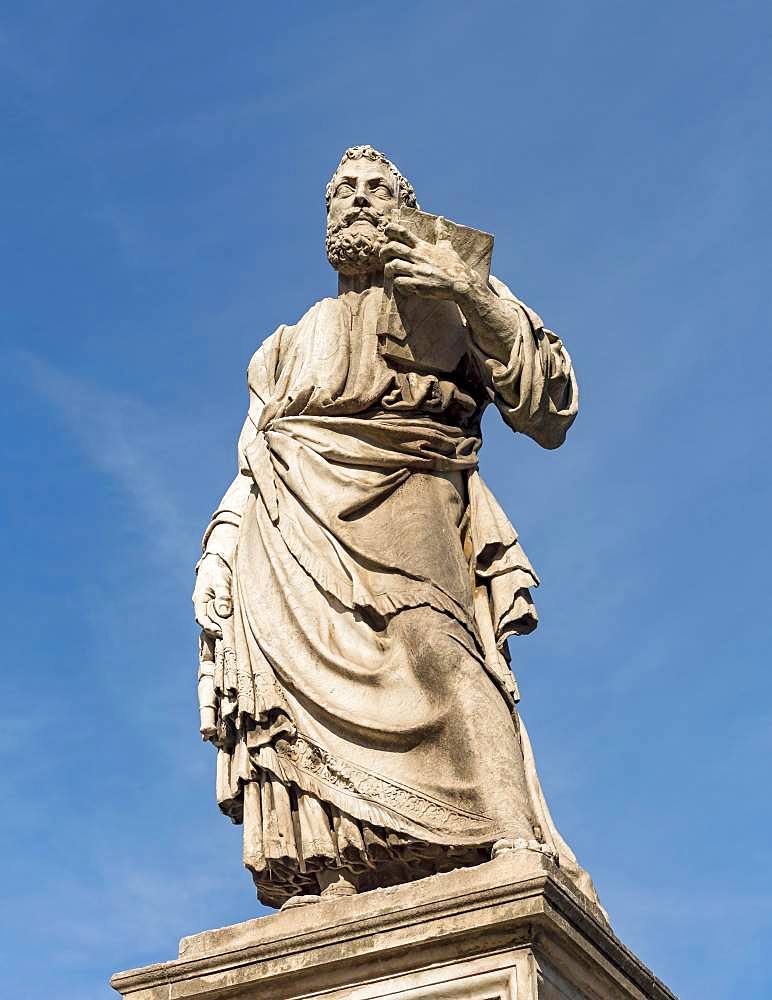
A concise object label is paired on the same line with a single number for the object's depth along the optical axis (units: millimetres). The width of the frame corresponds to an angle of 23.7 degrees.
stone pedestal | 7996
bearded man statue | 8922
